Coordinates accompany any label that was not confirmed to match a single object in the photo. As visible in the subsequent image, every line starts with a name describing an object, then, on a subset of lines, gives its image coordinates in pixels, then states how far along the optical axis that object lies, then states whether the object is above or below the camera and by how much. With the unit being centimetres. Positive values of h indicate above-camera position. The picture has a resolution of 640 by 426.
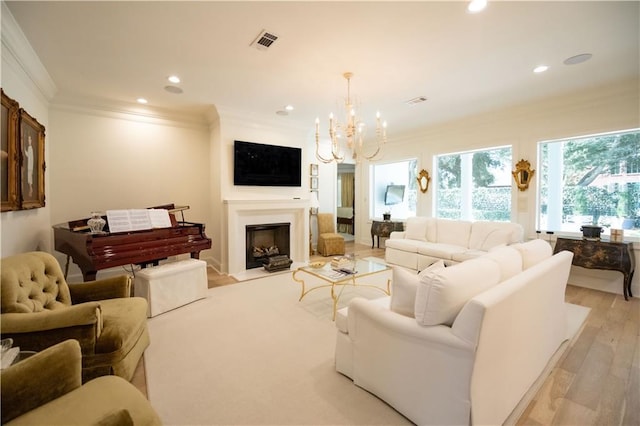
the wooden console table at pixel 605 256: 347 -63
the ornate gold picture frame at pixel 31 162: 276 +52
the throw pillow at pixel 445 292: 149 -48
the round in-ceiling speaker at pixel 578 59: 288 +161
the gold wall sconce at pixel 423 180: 589 +61
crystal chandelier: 321 +95
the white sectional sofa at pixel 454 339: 138 -77
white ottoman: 305 -90
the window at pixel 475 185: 497 +45
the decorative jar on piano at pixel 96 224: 305 -18
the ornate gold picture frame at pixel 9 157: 237 +47
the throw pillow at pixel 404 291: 173 -53
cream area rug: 169 -125
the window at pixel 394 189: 660 +47
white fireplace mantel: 462 -22
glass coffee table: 308 -78
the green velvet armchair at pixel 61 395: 109 -83
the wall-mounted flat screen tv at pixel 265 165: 472 +80
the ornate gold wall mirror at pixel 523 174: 447 +57
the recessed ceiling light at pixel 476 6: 205 +155
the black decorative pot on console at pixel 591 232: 371 -33
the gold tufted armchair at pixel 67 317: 159 -71
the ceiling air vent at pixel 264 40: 246 +156
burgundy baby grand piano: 273 -41
